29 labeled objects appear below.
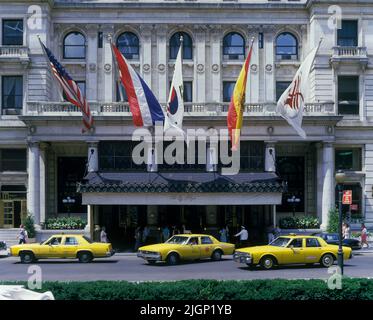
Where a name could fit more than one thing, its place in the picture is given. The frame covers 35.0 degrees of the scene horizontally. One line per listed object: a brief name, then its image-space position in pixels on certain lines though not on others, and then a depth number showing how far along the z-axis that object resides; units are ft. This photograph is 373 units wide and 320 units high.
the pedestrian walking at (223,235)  119.55
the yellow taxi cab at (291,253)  84.58
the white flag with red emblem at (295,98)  107.34
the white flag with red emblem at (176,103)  111.65
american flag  109.70
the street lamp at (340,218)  66.13
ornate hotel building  128.06
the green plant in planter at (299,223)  128.16
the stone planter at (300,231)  124.91
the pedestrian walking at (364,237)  120.78
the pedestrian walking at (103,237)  117.91
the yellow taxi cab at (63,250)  95.14
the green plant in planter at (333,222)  123.54
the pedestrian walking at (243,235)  116.37
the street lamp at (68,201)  136.87
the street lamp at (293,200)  138.21
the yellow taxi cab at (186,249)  92.62
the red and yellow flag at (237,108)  110.63
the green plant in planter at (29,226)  123.03
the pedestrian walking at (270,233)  120.37
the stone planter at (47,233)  124.67
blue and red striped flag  108.88
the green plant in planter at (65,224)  126.52
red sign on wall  124.26
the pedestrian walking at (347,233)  122.34
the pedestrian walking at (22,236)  117.29
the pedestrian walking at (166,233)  121.34
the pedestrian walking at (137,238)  119.70
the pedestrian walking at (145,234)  122.93
